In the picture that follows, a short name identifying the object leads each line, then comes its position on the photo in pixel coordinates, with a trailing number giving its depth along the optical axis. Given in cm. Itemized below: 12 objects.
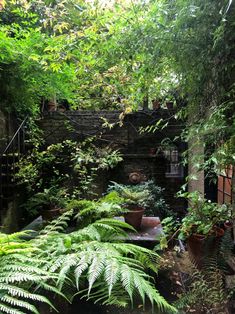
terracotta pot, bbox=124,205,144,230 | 245
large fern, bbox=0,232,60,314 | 116
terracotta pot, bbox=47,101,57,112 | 538
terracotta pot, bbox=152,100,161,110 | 502
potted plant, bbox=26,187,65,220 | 289
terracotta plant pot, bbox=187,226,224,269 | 202
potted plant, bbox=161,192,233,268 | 204
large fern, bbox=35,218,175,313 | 130
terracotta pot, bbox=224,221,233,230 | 217
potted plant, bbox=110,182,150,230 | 246
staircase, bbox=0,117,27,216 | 348
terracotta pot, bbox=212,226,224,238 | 210
